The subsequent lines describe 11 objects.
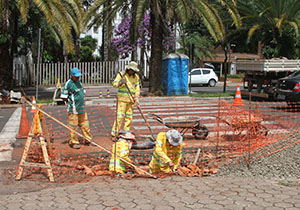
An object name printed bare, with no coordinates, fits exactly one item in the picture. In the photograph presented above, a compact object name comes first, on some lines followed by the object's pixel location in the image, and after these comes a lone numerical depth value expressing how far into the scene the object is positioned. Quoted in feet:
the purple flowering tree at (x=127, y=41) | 104.24
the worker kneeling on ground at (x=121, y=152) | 20.58
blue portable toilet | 63.67
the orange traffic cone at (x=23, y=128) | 30.01
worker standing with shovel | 26.30
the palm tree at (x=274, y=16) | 66.39
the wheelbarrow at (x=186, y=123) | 26.30
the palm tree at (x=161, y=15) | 53.16
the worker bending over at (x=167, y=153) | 20.10
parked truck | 56.85
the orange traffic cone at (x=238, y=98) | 50.24
